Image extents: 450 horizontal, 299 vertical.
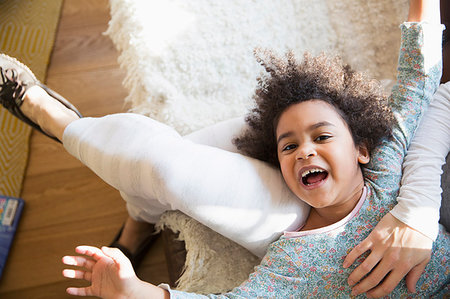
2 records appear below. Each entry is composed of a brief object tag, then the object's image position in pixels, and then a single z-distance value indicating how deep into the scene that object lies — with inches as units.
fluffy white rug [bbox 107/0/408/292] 42.2
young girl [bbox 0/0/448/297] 30.6
